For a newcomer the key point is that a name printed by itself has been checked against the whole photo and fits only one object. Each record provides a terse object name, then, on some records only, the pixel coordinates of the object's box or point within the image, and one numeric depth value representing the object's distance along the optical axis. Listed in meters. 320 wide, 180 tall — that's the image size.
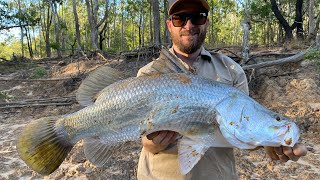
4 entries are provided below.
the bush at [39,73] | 10.46
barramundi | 1.20
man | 1.60
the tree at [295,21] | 12.49
